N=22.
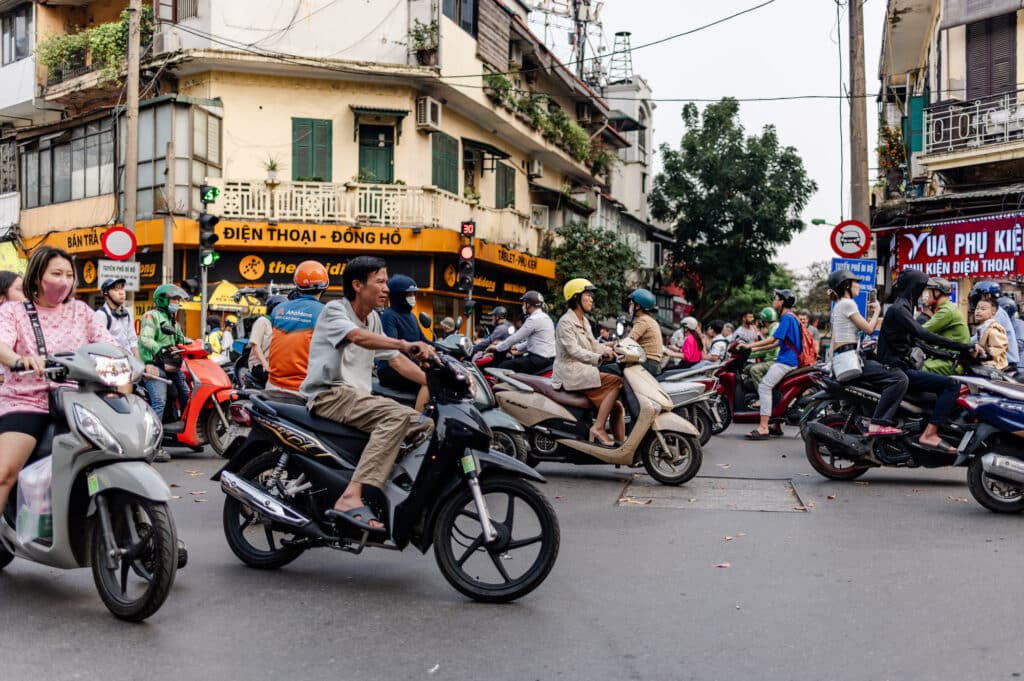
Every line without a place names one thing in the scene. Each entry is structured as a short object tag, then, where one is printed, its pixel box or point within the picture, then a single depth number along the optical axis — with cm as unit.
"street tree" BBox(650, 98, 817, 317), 4294
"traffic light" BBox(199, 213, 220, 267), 1748
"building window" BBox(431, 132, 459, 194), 2803
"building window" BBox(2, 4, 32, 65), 2959
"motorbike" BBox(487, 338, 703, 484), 919
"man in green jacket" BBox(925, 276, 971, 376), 980
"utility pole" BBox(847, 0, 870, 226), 1647
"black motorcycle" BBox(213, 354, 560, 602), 511
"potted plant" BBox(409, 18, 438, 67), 2645
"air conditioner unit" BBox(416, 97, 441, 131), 2705
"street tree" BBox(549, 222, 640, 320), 3359
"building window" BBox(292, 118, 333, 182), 2642
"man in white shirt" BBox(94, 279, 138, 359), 1009
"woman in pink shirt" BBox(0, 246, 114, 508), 491
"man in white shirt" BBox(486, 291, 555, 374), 1176
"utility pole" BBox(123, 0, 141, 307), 1805
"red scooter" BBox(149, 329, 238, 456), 1110
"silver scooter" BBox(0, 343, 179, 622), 457
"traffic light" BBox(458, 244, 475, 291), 2317
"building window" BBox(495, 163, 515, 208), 3272
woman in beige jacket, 945
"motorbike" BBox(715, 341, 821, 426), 1350
